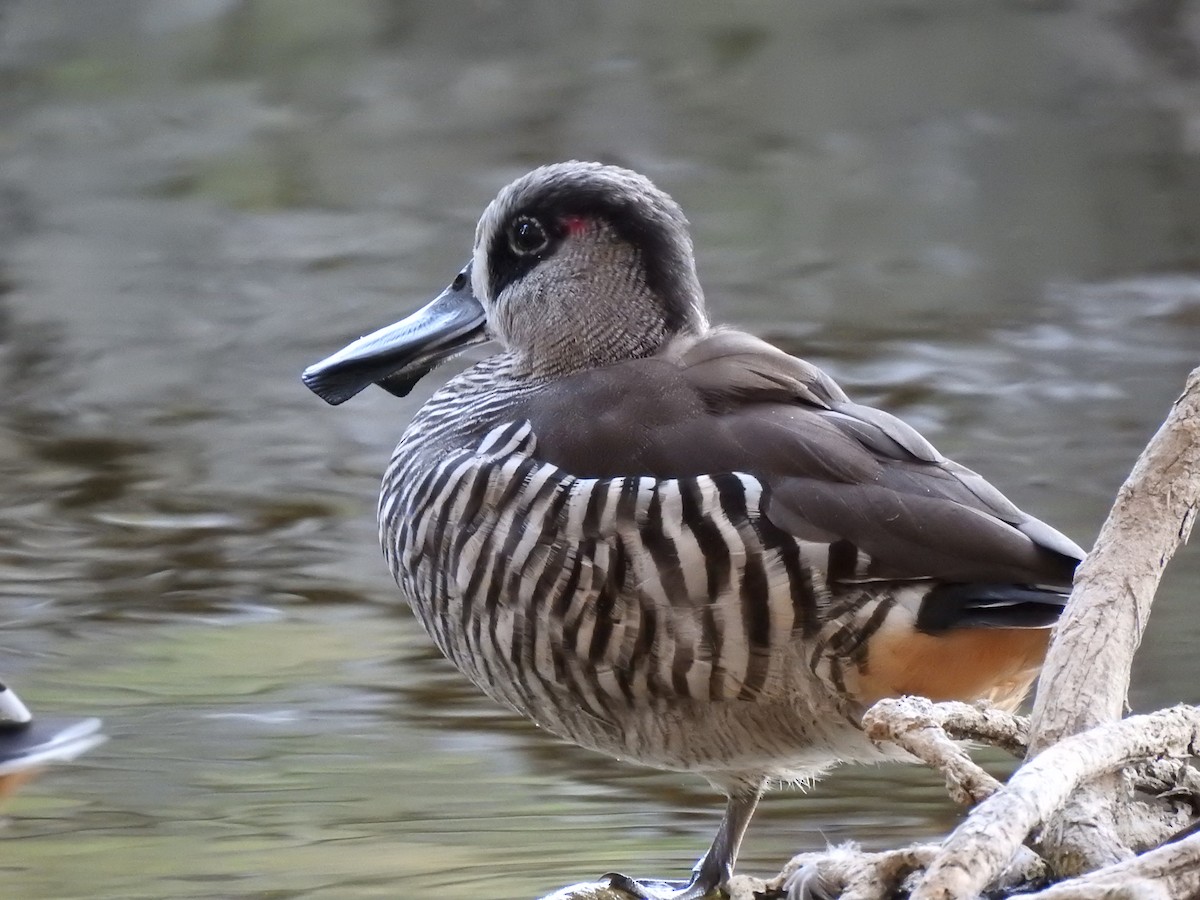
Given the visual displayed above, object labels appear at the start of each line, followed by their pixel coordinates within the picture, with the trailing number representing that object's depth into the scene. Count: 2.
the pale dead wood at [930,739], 6.61
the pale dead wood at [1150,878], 6.57
